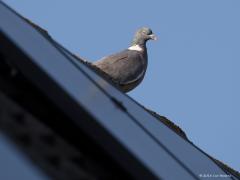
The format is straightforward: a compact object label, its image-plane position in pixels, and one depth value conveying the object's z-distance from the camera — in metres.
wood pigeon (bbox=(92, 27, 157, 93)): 22.26
